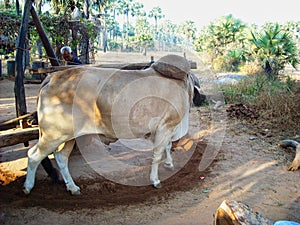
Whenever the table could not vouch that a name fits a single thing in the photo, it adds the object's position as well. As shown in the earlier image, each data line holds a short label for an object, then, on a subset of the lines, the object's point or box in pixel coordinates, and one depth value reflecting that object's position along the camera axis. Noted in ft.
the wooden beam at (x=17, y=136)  10.58
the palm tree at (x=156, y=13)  239.50
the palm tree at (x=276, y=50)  44.62
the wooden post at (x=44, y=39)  14.39
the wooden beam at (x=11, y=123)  11.82
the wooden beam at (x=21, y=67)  12.41
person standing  17.49
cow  10.89
